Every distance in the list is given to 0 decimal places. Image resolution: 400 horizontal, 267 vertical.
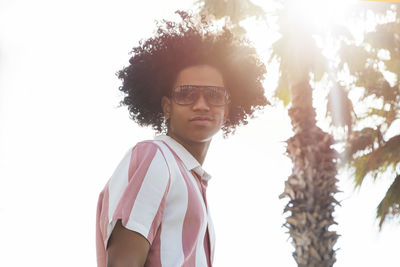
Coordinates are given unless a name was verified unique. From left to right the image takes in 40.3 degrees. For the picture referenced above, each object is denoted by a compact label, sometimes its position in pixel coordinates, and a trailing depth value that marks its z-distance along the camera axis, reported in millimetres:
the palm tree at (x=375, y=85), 9938
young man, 1822
